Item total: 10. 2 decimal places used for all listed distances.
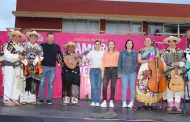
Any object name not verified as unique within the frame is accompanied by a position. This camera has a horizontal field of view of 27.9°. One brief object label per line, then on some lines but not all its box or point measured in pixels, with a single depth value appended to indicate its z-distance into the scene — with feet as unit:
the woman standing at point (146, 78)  27.27
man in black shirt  28.81
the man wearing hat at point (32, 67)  28.04
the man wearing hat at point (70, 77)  29.12
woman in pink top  28.14
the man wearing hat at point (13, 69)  26.66
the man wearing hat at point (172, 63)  26.89
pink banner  35.63
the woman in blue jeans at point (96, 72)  28.84
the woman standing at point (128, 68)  27.84
